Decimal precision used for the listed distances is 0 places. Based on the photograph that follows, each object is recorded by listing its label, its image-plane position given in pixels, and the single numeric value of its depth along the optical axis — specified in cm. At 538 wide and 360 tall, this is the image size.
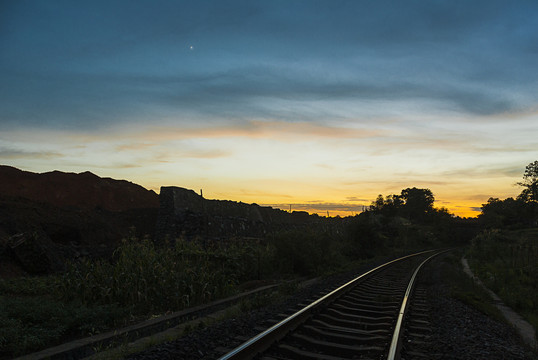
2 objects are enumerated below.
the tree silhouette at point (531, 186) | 7219
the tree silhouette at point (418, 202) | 10849
